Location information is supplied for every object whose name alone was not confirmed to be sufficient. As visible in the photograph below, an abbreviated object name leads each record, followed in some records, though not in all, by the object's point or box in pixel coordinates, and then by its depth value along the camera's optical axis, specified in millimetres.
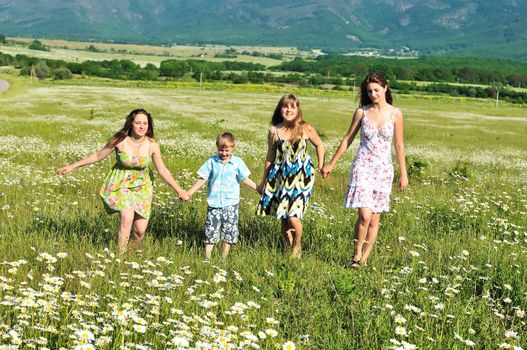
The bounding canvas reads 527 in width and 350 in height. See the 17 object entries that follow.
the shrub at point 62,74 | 102506
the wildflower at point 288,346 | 4236
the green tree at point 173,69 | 126062
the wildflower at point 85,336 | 3971
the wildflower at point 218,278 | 5416
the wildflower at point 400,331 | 4664
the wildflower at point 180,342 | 3893
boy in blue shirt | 7695
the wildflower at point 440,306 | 5223
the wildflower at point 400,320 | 4809
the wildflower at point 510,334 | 4828
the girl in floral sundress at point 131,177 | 7441
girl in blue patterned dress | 7812
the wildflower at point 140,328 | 4066
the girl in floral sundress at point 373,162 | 7625
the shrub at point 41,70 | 103712
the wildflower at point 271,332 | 4291
